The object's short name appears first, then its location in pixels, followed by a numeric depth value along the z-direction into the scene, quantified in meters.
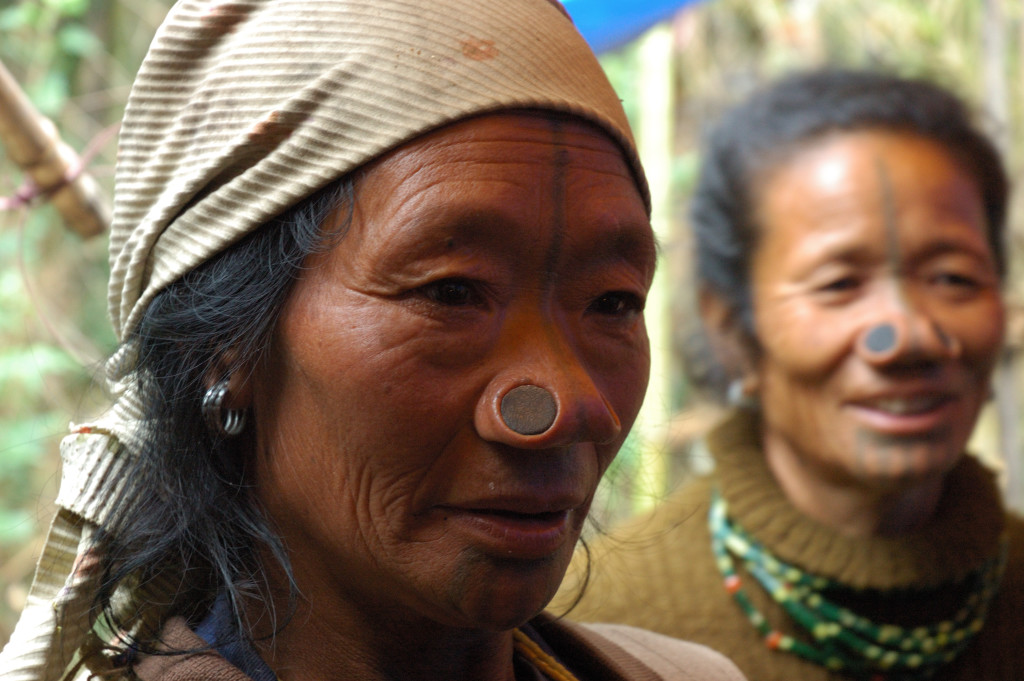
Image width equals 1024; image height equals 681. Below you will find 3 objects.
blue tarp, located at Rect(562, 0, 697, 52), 2.88
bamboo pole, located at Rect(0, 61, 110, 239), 1.69
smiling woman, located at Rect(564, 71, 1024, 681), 2.35
